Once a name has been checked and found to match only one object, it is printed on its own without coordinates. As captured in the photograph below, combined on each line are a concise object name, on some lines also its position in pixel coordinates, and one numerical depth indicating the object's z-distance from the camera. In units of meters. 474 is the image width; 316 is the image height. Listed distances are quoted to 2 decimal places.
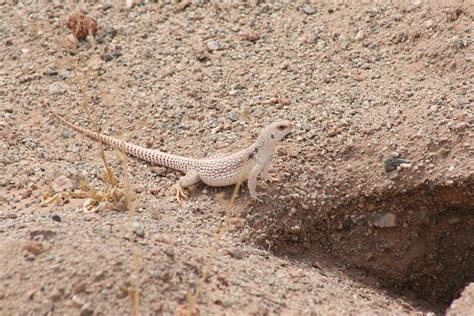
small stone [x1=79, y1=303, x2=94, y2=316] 8.56
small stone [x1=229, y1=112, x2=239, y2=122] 12.54
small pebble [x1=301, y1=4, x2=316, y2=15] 14.49
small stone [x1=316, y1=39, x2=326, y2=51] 13.77
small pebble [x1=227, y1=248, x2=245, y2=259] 10.26
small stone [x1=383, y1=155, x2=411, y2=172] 11.36
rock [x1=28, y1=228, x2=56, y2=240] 9.45
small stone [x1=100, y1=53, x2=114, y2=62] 14.30
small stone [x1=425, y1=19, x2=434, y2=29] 13.30
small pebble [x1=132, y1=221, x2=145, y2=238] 9.80
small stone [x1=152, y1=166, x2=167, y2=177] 11.87
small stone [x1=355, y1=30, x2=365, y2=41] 13.70
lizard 11.04
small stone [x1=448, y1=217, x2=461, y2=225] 11.86
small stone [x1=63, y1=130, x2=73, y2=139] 12.81
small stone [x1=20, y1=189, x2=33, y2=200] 11.27
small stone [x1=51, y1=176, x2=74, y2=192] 11.37
